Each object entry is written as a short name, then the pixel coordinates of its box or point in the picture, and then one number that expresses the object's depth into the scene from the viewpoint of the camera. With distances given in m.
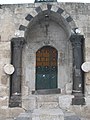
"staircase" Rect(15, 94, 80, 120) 12.16
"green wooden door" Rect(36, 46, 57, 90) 13.48
